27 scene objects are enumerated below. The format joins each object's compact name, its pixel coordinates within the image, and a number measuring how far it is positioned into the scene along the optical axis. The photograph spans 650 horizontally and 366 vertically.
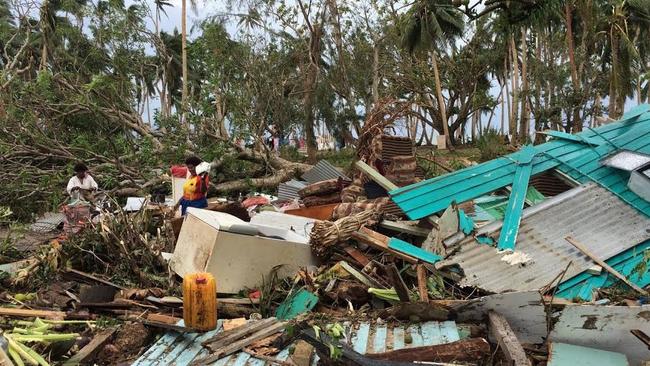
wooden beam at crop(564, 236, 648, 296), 4.63
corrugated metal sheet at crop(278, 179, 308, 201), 10.16
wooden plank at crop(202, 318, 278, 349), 3.80
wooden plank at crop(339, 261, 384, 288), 5.04
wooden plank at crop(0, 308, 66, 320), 4.52
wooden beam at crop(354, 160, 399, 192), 6.91
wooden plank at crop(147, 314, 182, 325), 4.40
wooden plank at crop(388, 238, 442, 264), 5.18
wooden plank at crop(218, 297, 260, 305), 4.91
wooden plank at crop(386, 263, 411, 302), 4.01
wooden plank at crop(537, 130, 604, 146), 6.34
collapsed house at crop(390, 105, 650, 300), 4.91
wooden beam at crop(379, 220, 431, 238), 5.88
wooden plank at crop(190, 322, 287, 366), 3.61
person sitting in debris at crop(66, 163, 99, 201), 7.91
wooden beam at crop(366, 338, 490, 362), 3.16
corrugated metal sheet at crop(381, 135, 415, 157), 8.35
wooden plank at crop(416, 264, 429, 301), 4.25
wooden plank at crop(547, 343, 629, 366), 3.37
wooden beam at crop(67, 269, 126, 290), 5.51
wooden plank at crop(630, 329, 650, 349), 3.38
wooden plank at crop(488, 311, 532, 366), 3.04
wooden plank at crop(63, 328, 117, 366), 3.69
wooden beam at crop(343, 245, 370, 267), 5.50
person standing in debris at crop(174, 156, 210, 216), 7.34
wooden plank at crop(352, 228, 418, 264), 5.23
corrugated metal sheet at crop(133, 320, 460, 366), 3.59
